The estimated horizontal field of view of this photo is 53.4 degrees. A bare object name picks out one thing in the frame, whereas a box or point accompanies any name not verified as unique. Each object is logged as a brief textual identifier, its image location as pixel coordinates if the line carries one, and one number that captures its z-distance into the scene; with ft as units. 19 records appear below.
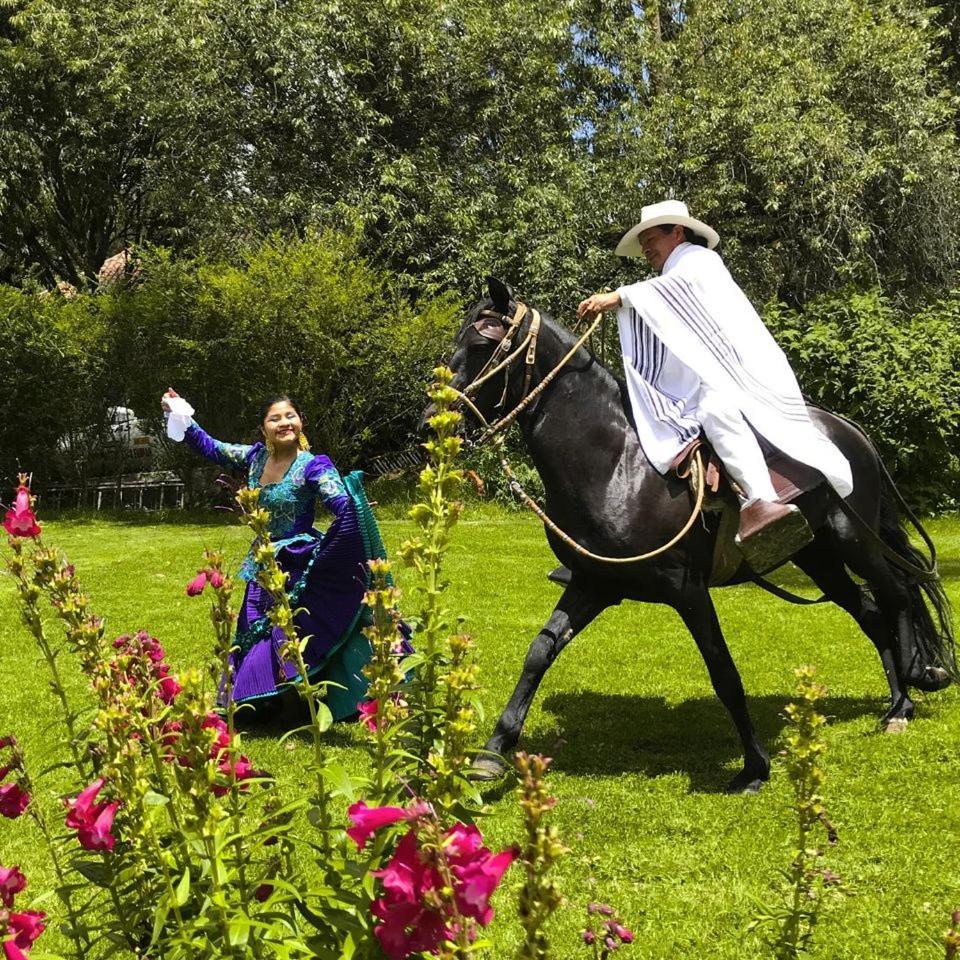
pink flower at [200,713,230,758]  6.27
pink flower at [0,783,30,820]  6.20
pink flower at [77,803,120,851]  5.63
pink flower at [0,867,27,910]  5.10
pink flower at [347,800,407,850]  4.23
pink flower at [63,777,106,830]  5.64
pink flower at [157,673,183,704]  7.15
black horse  14.40
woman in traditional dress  17.25
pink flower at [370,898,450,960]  4.14
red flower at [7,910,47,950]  5.14
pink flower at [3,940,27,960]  4.90
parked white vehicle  55.88
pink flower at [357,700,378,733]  5.95
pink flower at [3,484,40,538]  5.98
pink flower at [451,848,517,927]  3.72
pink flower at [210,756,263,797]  6.39
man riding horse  14.11
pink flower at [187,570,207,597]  6.29
